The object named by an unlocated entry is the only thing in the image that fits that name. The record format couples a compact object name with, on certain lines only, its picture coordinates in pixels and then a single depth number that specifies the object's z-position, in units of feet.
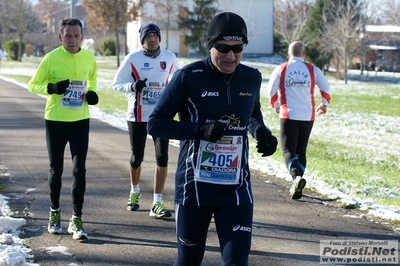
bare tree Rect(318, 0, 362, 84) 186.39
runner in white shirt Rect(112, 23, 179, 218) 24.88
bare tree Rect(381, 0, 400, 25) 182.95
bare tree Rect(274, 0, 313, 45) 216.25
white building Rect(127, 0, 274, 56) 237.82
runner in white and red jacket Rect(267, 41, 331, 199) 29.07
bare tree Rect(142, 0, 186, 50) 230.68
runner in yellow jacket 21.67
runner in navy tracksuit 13.42
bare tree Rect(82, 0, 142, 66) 195.62
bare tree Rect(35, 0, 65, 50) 361.41
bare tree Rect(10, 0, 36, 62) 238.48
